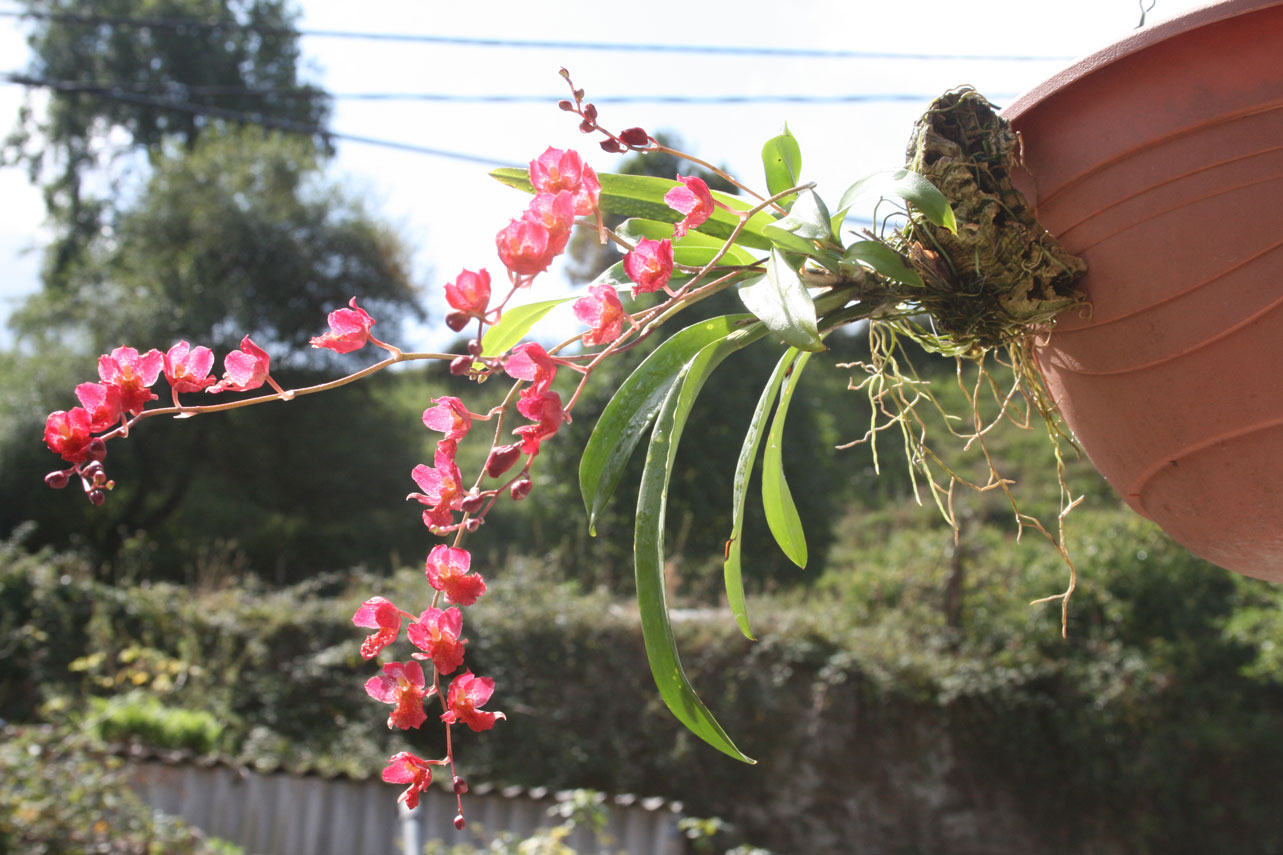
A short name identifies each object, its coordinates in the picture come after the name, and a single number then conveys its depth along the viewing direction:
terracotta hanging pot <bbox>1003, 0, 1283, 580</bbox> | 0.46
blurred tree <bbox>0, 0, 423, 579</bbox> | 7.38
